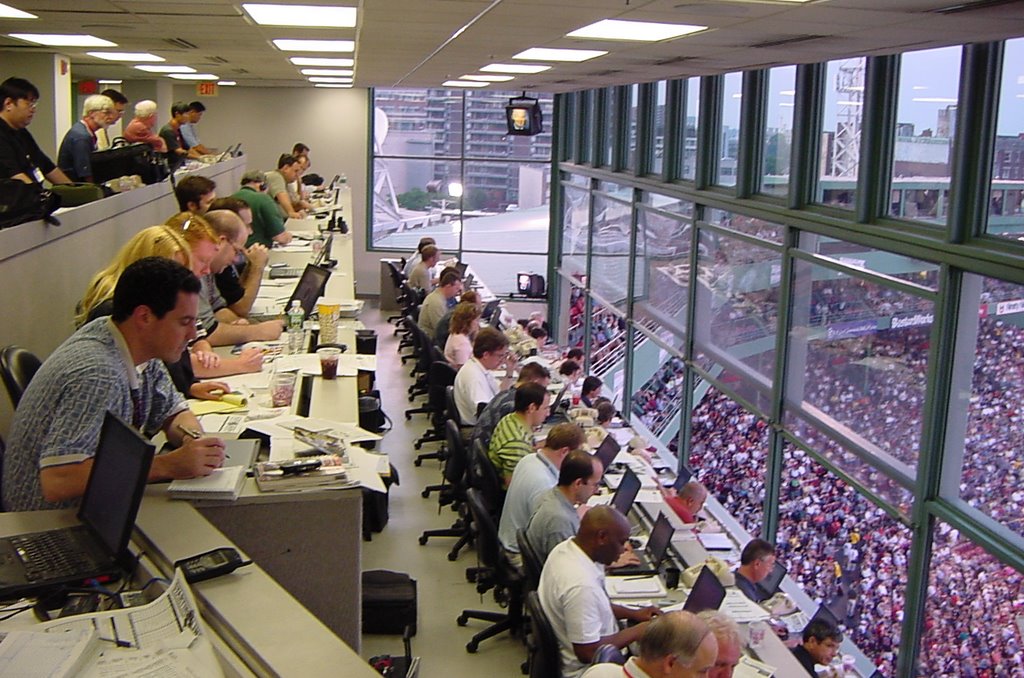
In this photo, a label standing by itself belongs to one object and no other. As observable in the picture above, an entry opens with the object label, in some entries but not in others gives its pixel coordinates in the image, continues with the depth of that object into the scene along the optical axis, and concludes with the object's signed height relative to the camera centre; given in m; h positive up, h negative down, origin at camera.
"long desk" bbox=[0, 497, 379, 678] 1.90 -0.91
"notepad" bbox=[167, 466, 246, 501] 2.84 -0.91
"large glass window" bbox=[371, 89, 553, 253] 17.39 -0.44
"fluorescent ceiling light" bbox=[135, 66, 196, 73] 11.02 +0.73
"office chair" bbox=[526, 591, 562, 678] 4.34 -1.98
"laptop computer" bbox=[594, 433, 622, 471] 6.75 -1.86
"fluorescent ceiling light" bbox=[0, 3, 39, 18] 5.64 +0.66
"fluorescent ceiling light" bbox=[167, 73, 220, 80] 12.67 +0.77
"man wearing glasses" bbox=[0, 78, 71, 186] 5.37 +0.04
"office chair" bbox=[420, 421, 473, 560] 6.75 -2.37
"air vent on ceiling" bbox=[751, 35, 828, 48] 5.15 +0.57
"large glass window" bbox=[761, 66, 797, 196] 8.17 +0.19
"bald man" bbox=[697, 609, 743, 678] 4.00 -1.81
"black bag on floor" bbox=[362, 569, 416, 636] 5.90 -2.51
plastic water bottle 5.08 -0.90
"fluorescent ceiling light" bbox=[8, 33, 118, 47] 7.41 +0.69
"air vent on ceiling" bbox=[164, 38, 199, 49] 7.11 +0.66
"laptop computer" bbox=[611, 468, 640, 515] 5.91 -1.86
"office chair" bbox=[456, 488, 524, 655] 5.48 -2.23
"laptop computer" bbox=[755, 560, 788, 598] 5.90 -2.30
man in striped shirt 5.97 -1.60
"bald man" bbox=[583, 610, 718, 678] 3.51 -1.60
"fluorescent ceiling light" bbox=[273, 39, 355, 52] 7.05 +0.66
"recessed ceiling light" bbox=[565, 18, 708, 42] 5.02 +0.60
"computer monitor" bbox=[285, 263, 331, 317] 6.07 -0.80
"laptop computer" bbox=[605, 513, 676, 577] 5.27 -1.98
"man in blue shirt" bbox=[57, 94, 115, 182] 6.98 -0.04
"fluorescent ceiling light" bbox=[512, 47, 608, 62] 6.92 +0.63
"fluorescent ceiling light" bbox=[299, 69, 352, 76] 10.77 +0.73
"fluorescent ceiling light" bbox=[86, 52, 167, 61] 9.12 +0.71
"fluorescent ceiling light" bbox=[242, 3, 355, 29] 5.07 +0.63
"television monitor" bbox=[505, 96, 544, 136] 14.26 +0.43
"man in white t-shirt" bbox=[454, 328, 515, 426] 7.46 -1.59
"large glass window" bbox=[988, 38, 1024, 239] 5.25 +0.03
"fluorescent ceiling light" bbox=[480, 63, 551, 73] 8.63 +0.66
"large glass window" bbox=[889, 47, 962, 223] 5.85 +0.15
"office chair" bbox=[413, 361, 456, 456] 8.39 -1.84
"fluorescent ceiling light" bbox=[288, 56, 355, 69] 8.91 +0.70
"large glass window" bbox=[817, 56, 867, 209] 6.89 +0.17
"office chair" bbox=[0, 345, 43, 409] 3.43 -0.75
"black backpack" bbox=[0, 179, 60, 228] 4.42 -0.28
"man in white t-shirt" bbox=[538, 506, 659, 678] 4.40 -1.79
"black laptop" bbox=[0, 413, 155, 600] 2.24 -0.89
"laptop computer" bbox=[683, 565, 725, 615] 4.63 -1.88
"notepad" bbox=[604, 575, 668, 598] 5.06 -2.04
